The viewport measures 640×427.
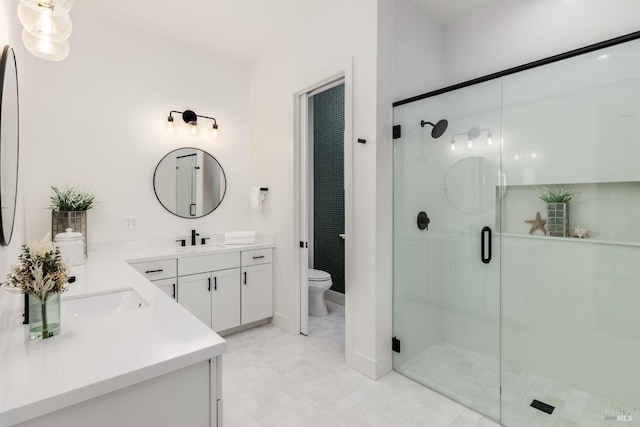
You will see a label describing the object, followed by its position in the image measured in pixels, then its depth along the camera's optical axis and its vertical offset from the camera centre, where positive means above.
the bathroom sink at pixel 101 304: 1.48 -0.45
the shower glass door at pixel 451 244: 2.08 -0.25
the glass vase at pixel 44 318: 1.02 -0.35
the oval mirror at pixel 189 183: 3.11 +0.29
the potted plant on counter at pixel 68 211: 2.43 +0.00
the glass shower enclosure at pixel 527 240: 1.66 -0.19
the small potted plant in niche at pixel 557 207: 1.90 +0.02
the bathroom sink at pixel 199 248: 2.83 -0.36
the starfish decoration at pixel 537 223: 2.00 -0.08
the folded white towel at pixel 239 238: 3.20 -0.27
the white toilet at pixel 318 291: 3.52 -0.91
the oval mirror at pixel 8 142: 1.25 +0.31
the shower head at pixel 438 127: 2.28 +0.60
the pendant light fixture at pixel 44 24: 1.24 +0.75
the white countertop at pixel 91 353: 0.75 -0.42
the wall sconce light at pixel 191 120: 3.10 +0.91
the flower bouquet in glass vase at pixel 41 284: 1.02 -0.24
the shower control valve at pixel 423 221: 2.43 -0.08
